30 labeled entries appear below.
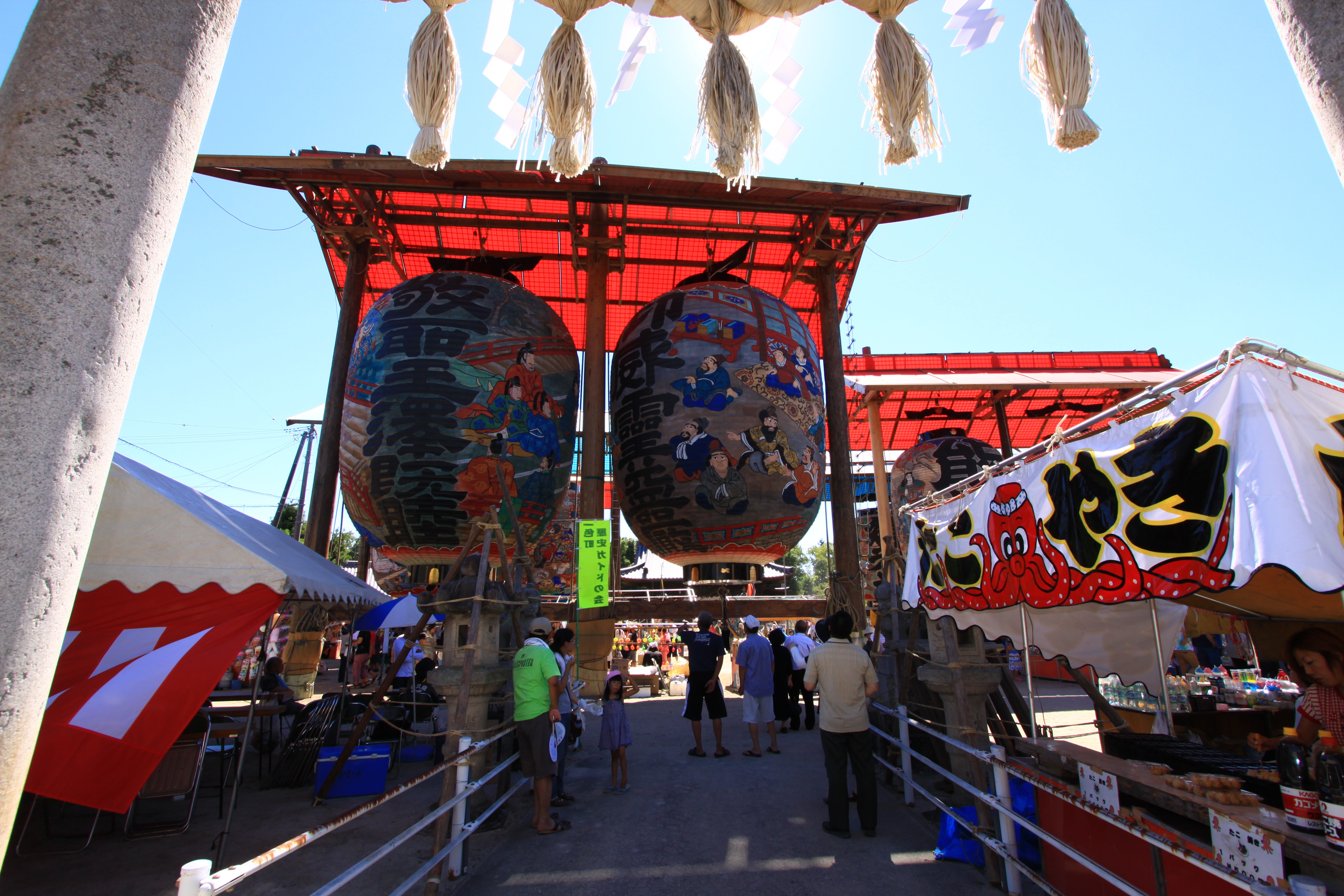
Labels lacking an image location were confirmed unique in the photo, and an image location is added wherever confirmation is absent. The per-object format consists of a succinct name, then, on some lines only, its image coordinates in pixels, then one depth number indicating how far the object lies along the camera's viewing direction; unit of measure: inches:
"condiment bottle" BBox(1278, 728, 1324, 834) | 77.8
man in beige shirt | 165.2
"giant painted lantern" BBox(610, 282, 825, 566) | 313.9
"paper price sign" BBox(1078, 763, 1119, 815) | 106.4
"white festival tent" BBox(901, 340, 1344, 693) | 68.8
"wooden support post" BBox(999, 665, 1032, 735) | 198.2
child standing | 208.2
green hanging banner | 303.3
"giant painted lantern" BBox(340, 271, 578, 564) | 286.8
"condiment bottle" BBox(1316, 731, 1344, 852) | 72.0
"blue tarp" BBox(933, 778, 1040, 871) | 143.3
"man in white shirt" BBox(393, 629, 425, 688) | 379.2
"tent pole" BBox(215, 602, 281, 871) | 150.6
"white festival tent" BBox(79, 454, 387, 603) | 157.2
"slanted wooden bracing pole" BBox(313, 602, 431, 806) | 170.1
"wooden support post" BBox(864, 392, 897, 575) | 553.3
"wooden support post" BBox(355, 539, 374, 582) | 595.8
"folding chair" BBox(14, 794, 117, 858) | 150.3
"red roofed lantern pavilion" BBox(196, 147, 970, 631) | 363.9
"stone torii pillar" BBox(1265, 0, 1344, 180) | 65.4
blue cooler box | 218.1
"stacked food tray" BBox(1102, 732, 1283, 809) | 105.6
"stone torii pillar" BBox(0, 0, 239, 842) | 53.6
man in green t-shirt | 170.2
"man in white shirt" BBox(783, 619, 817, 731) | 309.9
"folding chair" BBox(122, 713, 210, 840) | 170.4
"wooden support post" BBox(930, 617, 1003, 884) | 137.0
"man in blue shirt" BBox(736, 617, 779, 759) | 252.5
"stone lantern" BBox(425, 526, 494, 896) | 137.3
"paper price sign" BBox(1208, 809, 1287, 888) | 72.7
